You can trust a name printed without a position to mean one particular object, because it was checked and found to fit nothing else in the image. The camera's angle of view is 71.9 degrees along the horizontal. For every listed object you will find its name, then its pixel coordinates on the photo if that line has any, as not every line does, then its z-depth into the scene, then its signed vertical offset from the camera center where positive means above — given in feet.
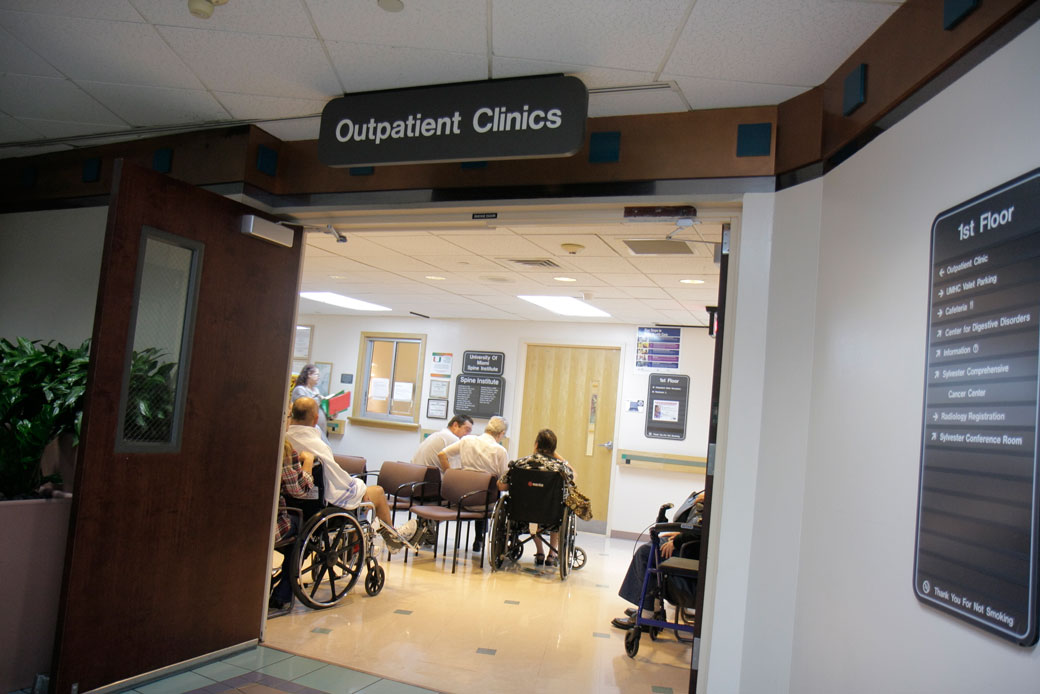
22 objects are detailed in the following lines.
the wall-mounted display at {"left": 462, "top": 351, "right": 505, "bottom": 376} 30.37 +1.39
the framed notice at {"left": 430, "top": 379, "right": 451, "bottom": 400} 31.30 +0.18
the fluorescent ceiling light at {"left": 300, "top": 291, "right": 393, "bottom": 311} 28.19 +3.33
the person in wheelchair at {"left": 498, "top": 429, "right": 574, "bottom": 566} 20.13 -1.77
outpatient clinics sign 8.66 +3.45
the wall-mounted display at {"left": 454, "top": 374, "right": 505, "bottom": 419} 30.12 -0.03
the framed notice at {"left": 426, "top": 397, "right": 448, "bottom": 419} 31.14 -0.76
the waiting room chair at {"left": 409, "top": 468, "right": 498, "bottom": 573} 20.29 -2.95
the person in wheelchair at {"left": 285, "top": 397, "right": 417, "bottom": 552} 14.88 -1.56
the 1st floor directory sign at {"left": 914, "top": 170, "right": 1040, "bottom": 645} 4.81 +0.17
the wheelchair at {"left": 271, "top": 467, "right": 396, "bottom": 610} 14.07 -3.46
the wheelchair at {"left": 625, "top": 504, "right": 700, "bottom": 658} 12.68 -3.11
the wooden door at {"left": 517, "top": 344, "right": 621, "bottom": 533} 28.68 -0.15
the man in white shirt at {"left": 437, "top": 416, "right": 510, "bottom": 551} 22.39 -1.89
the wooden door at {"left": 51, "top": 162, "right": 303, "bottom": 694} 9.28 -1.00
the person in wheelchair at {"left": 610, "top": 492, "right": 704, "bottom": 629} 13.76 -2.76
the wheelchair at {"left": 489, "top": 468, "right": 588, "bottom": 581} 19.75 -3.03
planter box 9.13 -2.97
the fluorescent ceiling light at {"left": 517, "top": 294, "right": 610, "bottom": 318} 24.29 +3.42
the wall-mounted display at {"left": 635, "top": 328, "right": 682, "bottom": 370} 27.71 +2.47
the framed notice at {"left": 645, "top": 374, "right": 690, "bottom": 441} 27.35 +0.23
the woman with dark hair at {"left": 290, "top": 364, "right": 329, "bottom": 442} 23.04 -0.10
